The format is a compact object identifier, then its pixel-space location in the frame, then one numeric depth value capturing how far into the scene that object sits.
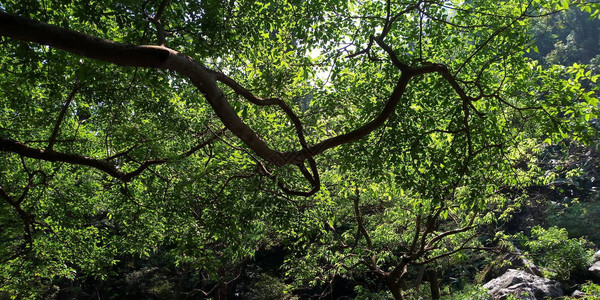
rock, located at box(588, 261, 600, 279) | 11.02
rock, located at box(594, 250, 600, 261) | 12.16
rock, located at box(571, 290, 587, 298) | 9.55
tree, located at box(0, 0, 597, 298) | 4.07
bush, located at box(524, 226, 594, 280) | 10.31
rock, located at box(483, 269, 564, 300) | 10.77
